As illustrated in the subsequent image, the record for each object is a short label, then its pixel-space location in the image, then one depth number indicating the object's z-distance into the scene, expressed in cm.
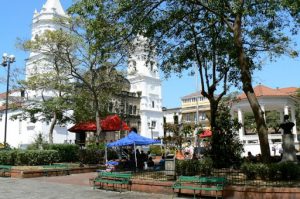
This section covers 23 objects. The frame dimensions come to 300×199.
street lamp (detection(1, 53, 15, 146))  3053
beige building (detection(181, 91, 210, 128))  10662
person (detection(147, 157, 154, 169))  2439
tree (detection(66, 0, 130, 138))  1463
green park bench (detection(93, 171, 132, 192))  1573
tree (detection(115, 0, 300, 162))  1410
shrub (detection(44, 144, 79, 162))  2961
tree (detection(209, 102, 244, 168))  2016
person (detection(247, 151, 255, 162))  2126
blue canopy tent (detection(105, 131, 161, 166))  2186
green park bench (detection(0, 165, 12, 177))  2259
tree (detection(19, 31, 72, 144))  2772
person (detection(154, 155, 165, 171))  2117
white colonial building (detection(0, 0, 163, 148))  3158
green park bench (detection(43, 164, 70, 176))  2243
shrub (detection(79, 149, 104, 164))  2738
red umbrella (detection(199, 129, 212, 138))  2993
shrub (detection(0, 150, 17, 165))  2542
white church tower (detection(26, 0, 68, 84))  5868
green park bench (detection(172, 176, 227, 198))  1282
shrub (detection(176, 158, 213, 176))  1496
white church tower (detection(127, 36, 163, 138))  7988
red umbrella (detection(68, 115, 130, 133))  3016
